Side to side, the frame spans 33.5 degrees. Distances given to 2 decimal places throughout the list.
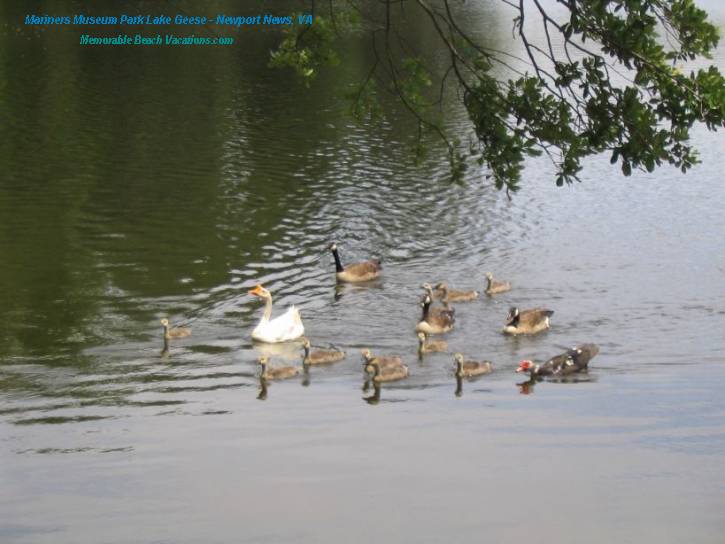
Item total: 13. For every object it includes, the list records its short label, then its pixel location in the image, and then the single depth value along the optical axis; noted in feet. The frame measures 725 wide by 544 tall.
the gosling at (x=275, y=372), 51.11
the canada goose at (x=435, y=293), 61.98
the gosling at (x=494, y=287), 63.16
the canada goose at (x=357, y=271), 65.31
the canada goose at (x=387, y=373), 50.90
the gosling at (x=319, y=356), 52.85
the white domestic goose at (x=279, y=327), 55.06
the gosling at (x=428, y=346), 54.80
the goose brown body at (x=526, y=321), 56.80
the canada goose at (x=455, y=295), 61.87
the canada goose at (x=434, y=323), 56.39
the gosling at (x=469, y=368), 51.29
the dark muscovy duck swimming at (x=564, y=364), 51.49
